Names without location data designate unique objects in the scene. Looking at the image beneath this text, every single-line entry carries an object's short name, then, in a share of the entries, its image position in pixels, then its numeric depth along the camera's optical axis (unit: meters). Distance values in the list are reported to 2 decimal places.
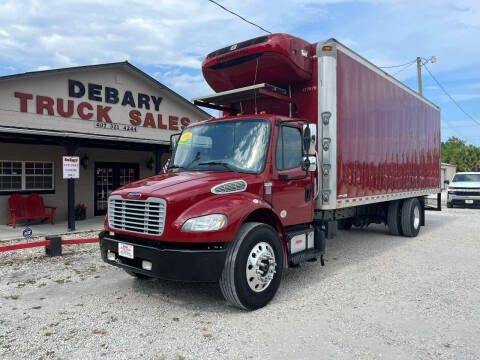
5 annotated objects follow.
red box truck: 3.91
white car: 16.47
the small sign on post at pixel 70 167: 9.71
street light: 25.48
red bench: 10.98
